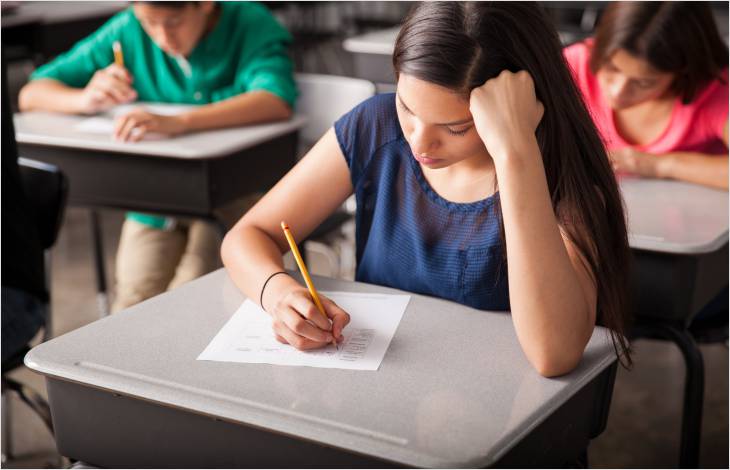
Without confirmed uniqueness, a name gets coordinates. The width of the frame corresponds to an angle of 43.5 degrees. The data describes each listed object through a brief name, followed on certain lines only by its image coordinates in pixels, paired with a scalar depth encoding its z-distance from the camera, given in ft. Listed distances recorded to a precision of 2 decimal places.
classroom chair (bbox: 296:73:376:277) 8.17
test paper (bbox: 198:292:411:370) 3.84
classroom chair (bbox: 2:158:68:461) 6.07
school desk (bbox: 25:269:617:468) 3.30
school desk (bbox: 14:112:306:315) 7.31
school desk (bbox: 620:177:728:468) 5.48
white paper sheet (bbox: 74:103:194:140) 7.79
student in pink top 6.53
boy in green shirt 7.79
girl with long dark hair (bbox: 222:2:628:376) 3.94
